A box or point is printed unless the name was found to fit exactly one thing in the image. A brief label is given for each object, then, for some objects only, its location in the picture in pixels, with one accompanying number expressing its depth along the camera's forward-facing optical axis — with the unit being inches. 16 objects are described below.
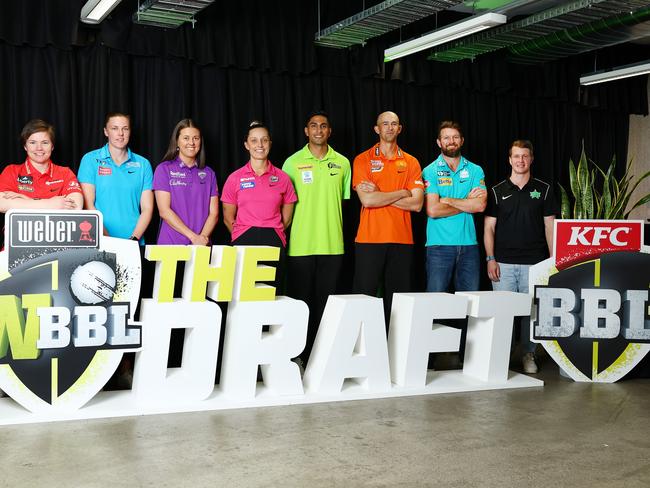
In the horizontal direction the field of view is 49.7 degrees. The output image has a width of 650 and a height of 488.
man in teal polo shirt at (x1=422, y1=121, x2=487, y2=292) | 201.6
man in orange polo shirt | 197.6
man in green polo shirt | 196.1
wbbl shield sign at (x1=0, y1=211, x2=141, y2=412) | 140.6
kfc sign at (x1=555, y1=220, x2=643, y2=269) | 182.4
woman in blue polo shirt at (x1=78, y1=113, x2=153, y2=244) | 178.4
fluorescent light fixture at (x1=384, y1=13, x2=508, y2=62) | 186.5
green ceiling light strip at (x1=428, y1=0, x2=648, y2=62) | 195.3
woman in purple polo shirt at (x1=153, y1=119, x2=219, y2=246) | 183.2
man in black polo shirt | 198.5
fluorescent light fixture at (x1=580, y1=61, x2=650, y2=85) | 241.4
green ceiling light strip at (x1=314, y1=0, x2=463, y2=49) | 188.1
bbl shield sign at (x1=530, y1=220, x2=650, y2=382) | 177.9
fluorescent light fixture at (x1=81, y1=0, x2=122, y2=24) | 172.7
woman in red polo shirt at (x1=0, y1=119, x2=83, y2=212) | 168.4
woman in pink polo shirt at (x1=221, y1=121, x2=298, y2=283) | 188.5
